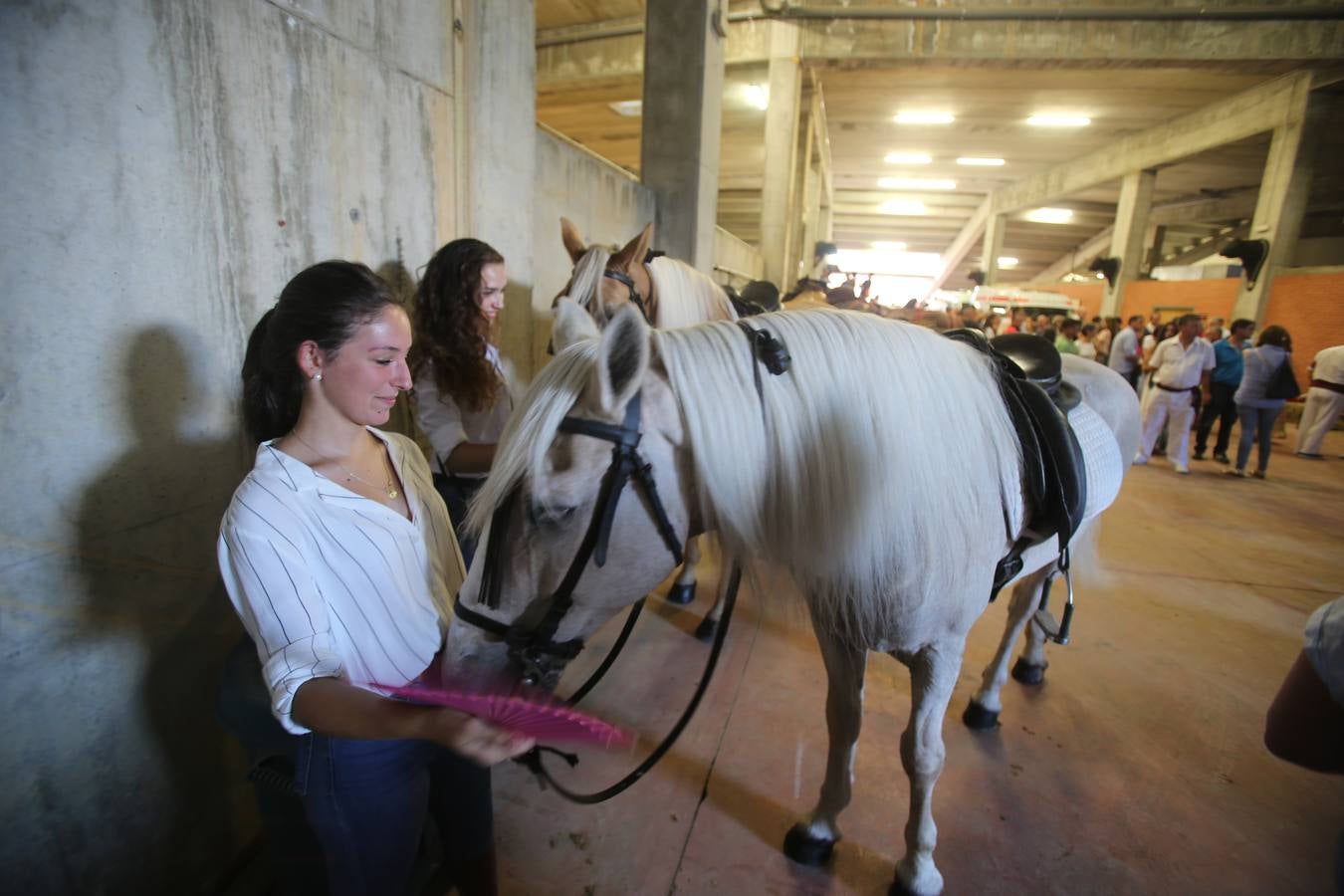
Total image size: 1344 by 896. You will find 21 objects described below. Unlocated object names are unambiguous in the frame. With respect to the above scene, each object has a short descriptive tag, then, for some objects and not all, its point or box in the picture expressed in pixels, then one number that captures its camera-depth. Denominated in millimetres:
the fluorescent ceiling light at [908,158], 16872
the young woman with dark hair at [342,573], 943
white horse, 1023
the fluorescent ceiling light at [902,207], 23812
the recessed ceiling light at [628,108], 11560
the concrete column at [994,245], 20328
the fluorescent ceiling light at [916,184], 20156
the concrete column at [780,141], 9188
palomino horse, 2684
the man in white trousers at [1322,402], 7367
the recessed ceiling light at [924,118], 13094
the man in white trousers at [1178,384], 6797
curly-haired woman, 1970
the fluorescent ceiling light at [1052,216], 20812
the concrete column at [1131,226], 14281
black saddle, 1408
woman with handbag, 6992
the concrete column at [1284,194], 10203
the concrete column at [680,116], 5559
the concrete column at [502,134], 2545
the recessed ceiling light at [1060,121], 13180
